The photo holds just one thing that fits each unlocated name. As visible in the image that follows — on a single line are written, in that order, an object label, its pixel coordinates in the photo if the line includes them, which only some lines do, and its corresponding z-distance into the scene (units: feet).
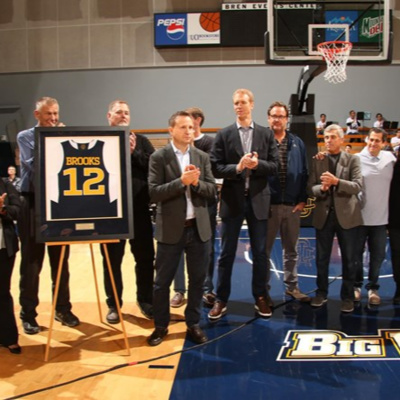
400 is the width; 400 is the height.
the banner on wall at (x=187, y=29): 49.06
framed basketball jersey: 12.23
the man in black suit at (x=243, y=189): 14.62
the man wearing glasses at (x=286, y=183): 16.17
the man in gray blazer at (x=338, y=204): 15.19
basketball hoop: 25.54
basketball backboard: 25.31
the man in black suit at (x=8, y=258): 12.56
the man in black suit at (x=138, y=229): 14.74
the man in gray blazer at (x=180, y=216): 12.78
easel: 12.25
